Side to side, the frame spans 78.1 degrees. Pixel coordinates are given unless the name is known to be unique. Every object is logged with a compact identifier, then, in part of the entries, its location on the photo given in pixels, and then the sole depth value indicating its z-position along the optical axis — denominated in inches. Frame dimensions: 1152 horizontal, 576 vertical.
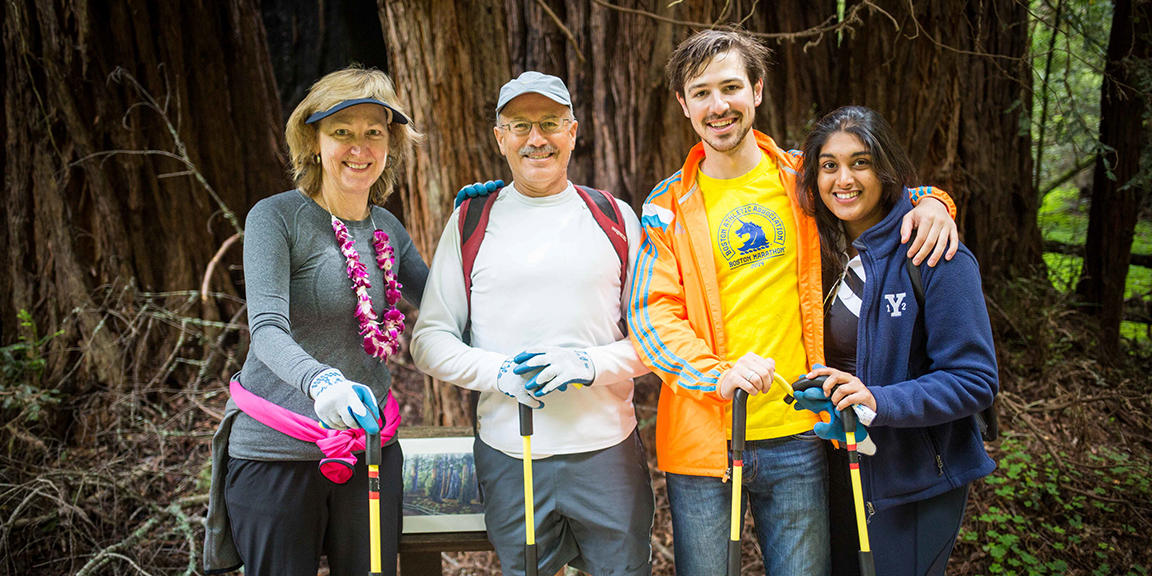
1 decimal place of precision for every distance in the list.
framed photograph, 104.6
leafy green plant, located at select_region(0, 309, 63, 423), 164.4
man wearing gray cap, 89.8
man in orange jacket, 86.7
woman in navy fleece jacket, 77.7
